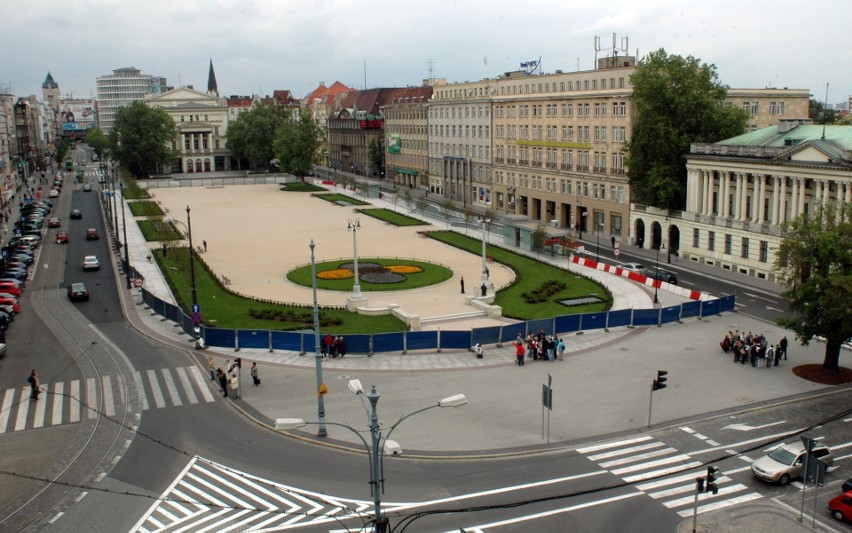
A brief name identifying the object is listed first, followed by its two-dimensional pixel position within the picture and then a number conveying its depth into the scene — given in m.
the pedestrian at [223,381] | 33.69
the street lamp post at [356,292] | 48.16
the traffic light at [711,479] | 21.11
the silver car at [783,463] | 24.48
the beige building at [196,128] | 167.62
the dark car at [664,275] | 56.84
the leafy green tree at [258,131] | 158.38
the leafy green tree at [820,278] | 33.00
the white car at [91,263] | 64.69
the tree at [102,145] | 181.50
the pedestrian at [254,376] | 34.53
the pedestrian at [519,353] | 37.28
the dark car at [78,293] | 53.25
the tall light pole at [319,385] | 28.37
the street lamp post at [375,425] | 17.80
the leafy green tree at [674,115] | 67.81
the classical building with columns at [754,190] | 53.38
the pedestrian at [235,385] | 33.16
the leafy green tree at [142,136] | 145.62
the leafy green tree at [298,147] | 133.12
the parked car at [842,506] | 22.00
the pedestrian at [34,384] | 33.47
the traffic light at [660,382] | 28.77
